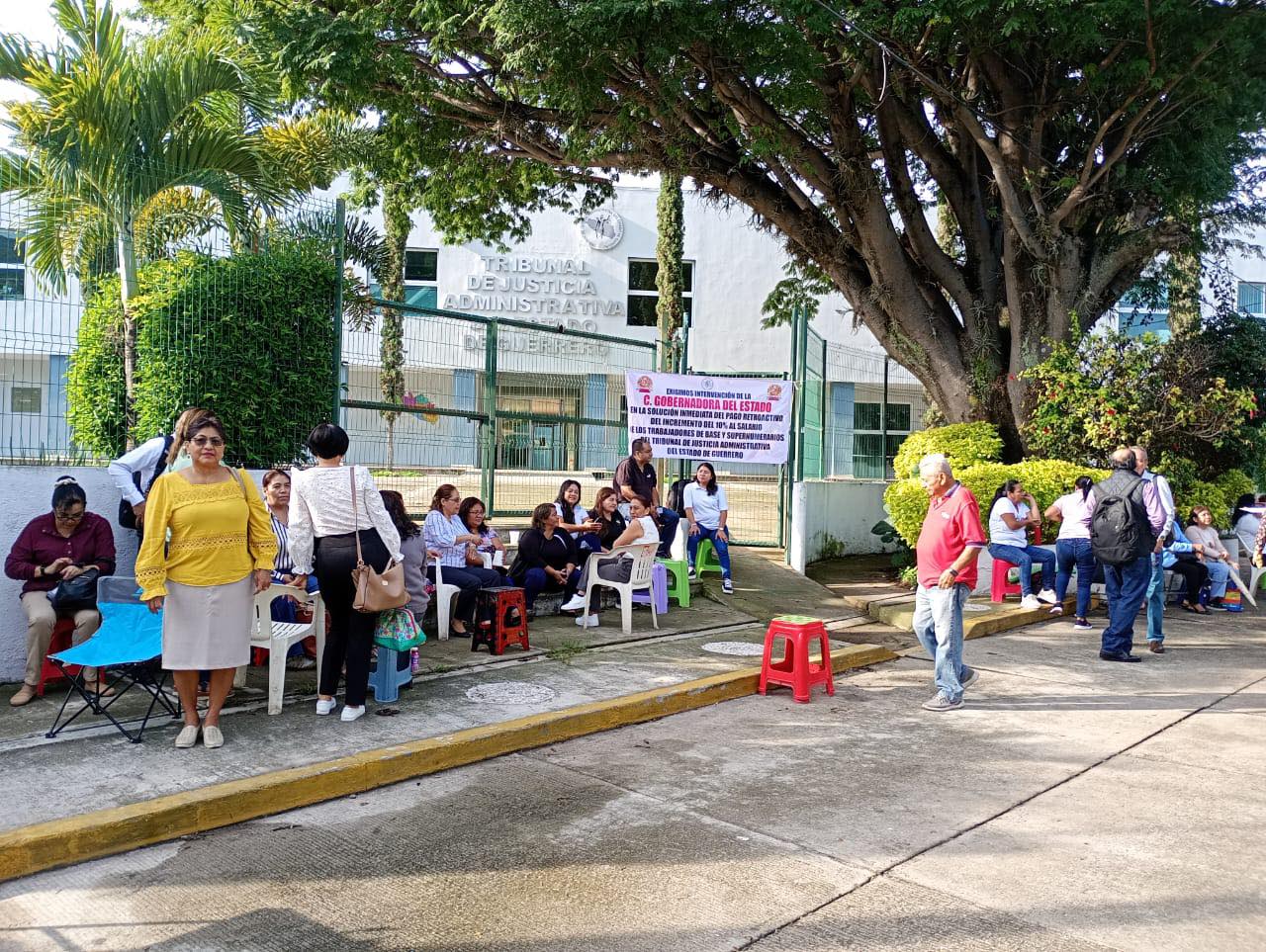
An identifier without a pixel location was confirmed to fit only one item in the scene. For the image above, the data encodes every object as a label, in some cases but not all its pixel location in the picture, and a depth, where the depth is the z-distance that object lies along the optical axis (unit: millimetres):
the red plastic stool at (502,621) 7902
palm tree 7852
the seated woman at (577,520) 9602
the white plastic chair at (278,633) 6098
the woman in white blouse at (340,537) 5812
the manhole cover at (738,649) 8430
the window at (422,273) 29906
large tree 10047
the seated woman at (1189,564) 11930
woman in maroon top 6258
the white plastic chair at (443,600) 8312
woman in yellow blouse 5352
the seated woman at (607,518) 10078
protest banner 12266
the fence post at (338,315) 8672
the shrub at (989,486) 12195
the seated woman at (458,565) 8438
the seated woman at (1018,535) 11297
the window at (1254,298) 32875
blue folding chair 5469
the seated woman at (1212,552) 12031
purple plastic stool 9711
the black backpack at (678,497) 11602
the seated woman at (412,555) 7064
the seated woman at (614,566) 9133
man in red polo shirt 6785
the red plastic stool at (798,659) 7156
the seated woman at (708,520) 11336
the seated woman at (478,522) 8898
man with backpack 8445
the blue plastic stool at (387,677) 6332
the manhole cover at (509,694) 6539
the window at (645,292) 30781
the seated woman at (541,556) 9234
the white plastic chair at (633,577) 8969
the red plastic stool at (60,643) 6352
